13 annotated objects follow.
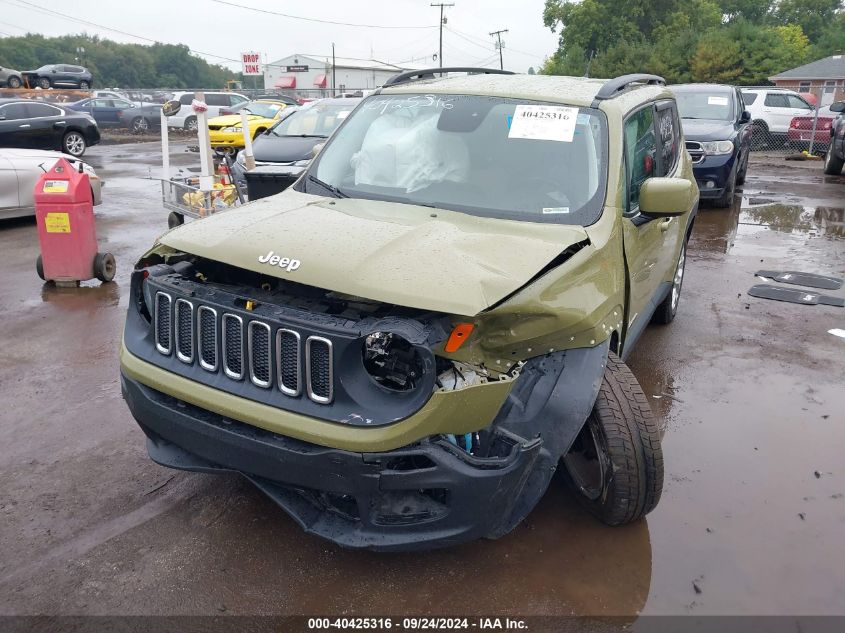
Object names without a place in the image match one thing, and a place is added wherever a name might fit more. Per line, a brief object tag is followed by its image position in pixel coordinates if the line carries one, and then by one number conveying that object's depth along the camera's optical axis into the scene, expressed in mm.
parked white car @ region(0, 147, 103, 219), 9406
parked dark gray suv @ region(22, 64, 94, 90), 33438
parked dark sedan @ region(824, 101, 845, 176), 14473
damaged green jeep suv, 2566
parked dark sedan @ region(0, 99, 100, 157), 15891
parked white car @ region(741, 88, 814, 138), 20297
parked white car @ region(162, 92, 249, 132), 29000
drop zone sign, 48750
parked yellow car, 18328
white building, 85375
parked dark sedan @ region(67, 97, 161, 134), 28016
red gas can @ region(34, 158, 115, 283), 6836
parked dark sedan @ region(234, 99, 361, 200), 10906
